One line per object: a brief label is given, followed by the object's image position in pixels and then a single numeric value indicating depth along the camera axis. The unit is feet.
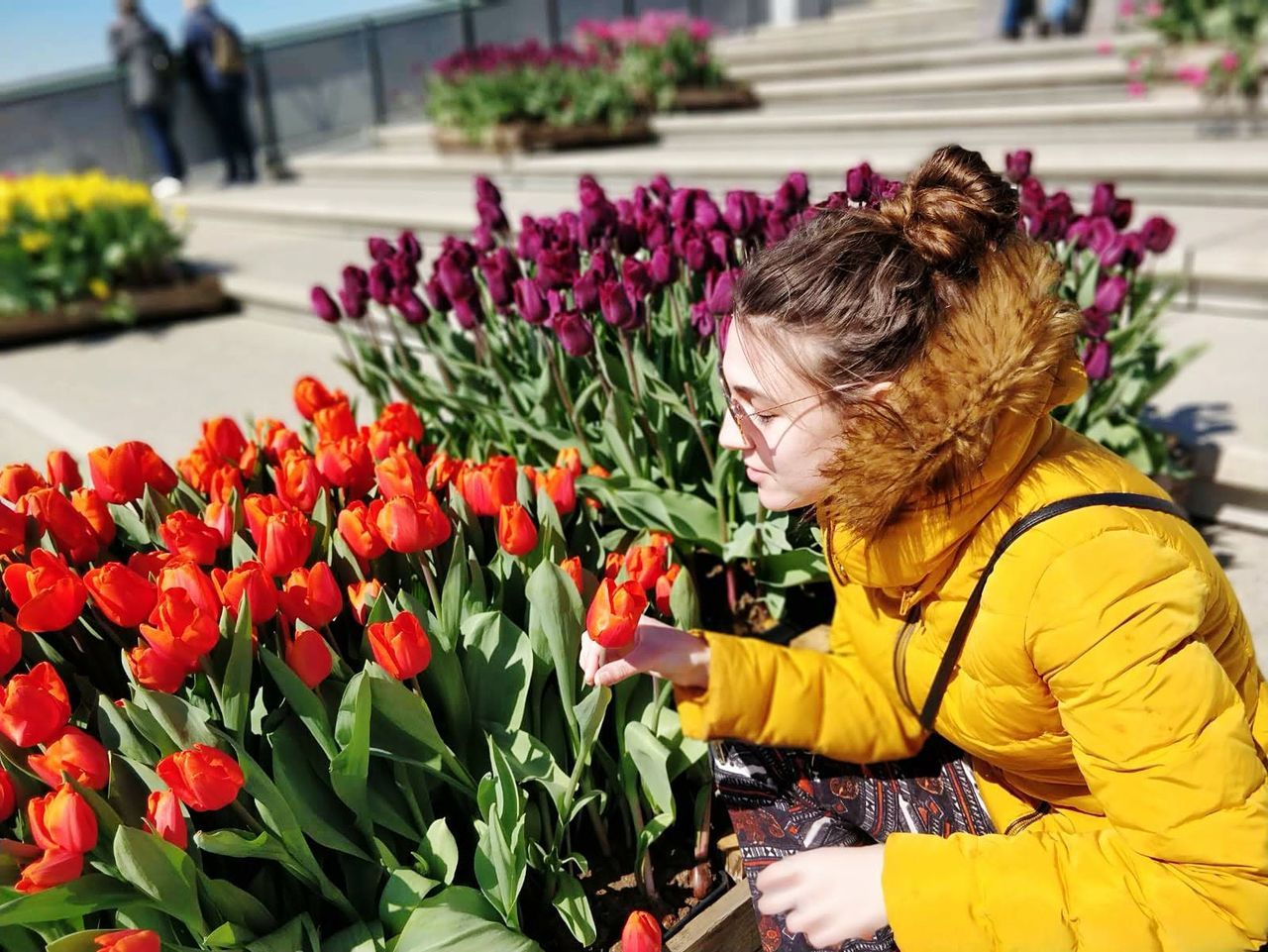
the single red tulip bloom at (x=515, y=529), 4.36
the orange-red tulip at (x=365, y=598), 4.36
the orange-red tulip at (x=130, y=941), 3.30
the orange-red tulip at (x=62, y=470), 5.26
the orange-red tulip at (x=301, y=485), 4.91
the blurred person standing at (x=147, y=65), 32.32
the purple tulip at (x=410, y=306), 6.72
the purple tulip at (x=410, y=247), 6.98
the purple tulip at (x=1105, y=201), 7.11
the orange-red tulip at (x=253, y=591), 3.86
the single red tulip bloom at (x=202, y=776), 3.32
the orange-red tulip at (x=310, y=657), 3.82
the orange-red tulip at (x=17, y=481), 4.80
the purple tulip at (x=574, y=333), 5.56
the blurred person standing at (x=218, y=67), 32.91
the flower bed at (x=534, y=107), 29.17
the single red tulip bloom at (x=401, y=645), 3.75
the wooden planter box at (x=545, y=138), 28.50
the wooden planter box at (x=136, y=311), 18.63
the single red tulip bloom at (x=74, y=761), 3.47
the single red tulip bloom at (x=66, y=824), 3.30
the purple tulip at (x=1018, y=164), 7.06
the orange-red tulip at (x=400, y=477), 4.34
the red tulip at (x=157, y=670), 3.52
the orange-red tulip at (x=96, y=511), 4.75
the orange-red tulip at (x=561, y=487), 4.97
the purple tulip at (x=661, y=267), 5.80
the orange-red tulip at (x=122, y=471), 4.74
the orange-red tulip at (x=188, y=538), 4.35
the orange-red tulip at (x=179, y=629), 3.52
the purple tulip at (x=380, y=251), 6.84
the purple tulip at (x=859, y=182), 5.98
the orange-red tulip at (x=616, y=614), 3.79
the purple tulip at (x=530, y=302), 5.84
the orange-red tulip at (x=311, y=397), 6.05
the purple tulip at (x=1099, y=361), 6.15
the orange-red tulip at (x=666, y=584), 4.64
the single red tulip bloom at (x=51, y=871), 3.32
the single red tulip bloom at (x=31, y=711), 3.47
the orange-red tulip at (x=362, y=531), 4.26
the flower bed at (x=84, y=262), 18.35
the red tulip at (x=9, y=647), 3.75
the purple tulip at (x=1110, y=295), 6.51
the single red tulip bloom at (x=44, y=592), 3.77
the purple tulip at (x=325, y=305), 7.01
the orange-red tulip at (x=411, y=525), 4.09
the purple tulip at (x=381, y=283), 6.77
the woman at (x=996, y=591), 3.33
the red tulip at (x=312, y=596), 3.98
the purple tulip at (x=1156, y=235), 7.01
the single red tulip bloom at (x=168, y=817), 3.48
